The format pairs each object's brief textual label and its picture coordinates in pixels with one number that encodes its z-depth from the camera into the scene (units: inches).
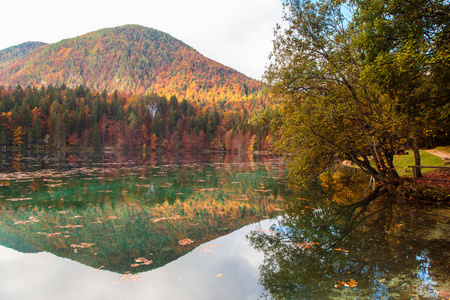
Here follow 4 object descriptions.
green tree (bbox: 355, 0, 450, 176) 358.0
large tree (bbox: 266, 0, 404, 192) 570.6
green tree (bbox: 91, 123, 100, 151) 4153.5
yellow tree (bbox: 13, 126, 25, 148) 3427.7
